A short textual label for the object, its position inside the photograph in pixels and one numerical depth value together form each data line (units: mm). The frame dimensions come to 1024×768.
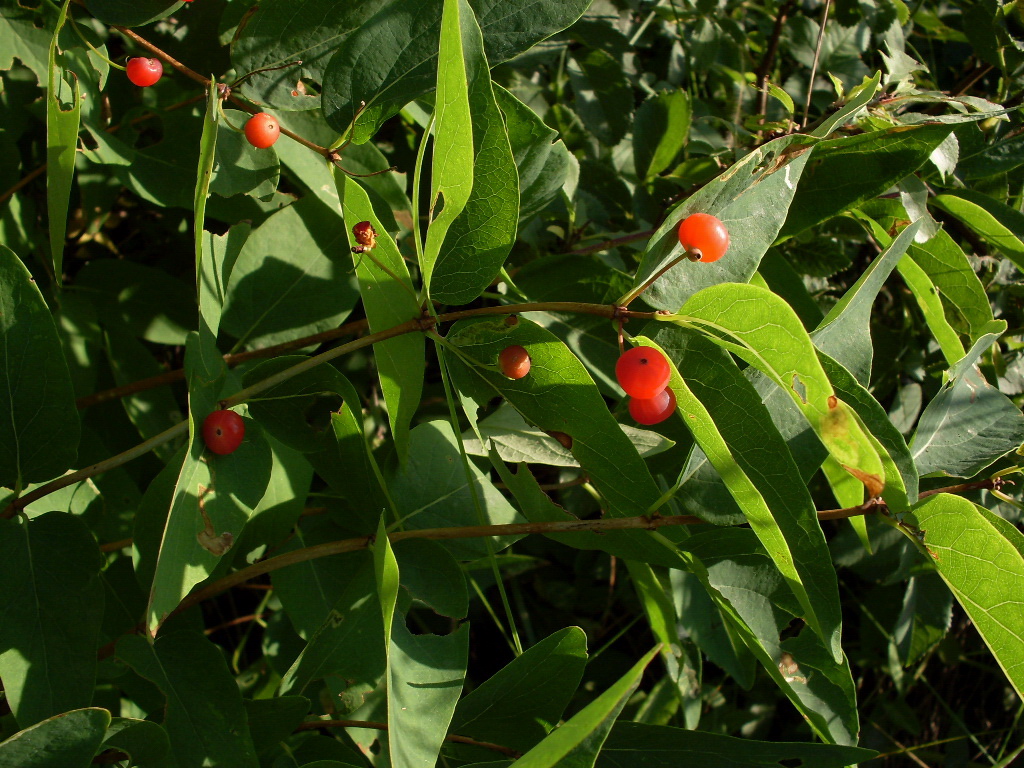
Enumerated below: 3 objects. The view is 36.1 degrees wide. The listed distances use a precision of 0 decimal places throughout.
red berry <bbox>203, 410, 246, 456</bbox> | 276
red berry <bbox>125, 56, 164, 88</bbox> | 311
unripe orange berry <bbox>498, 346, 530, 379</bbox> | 266
